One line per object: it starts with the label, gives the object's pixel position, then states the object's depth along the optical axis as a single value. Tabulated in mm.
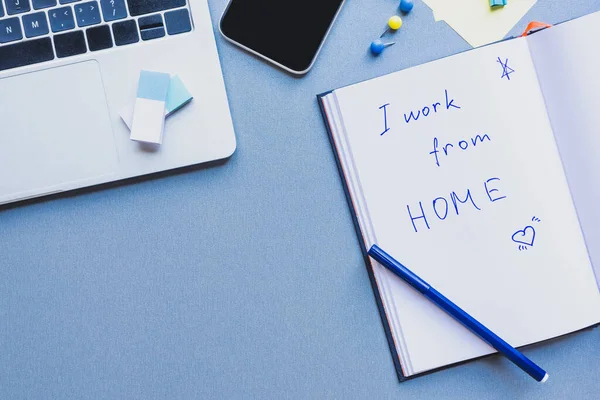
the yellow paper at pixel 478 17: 498
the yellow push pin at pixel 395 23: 494
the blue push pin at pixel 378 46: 492
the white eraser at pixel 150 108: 457
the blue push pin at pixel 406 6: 491
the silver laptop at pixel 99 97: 468
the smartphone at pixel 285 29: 491
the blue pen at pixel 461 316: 477
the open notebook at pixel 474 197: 485
